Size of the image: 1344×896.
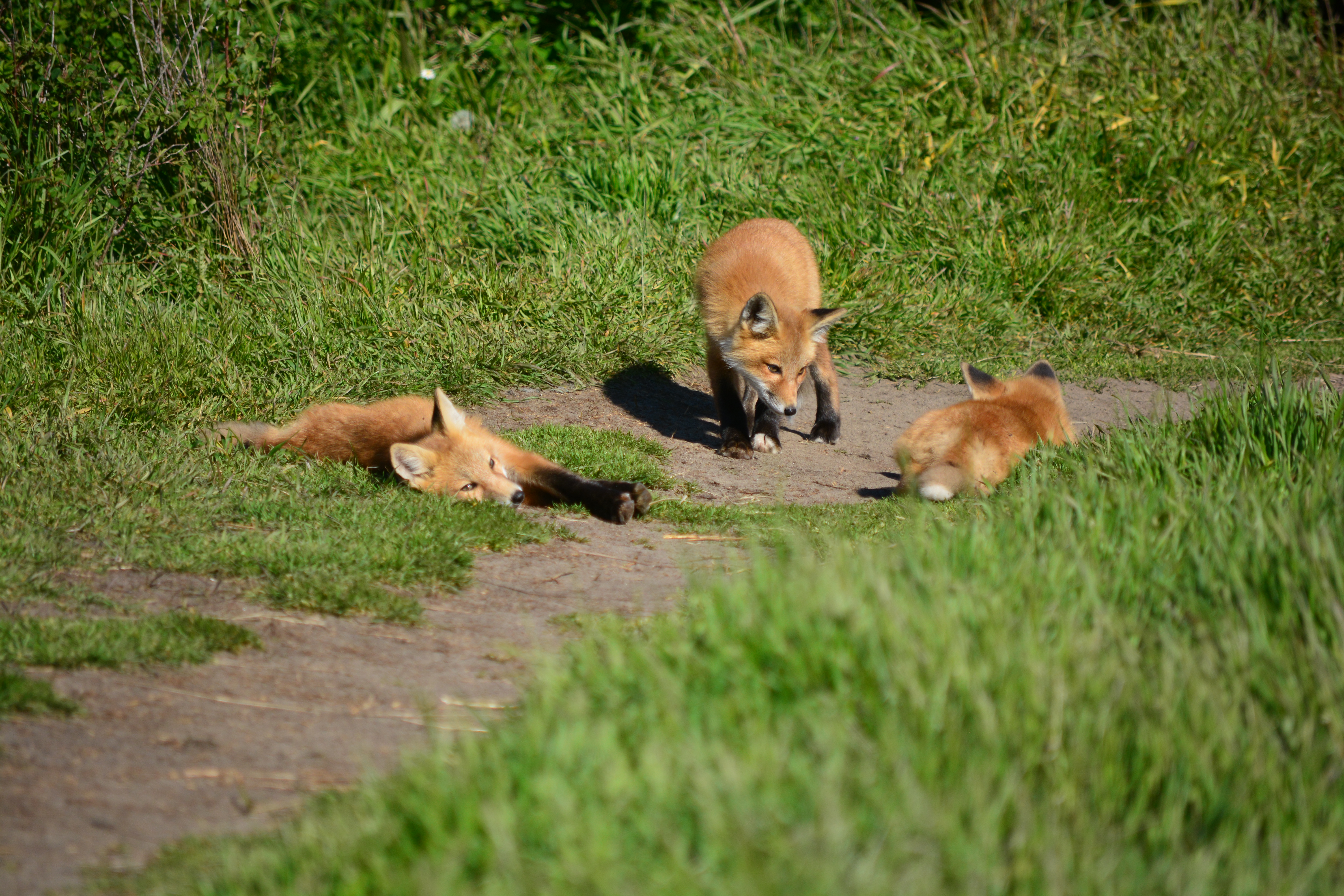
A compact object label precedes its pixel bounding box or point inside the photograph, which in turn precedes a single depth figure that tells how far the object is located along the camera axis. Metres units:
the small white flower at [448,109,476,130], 19.53
